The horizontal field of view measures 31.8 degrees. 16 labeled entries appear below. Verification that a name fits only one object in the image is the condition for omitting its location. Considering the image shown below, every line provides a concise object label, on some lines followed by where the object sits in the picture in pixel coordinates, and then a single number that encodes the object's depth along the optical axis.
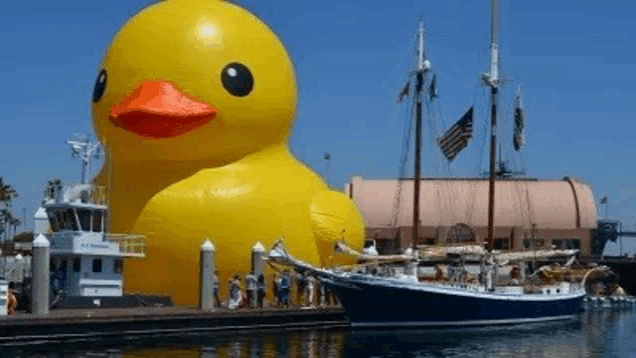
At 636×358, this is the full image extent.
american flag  41.59
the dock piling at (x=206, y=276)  29.47
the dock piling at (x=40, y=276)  26.52
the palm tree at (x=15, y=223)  79.85
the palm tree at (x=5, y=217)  71.28
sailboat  33.00
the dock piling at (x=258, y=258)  30.72
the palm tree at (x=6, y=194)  69.75
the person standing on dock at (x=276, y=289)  32.66
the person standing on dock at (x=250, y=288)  31.32
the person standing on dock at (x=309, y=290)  34.14
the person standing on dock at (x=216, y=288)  31.09
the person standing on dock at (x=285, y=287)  32.50
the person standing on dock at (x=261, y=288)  31.66
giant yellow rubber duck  30.83
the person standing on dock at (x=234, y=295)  31.05
